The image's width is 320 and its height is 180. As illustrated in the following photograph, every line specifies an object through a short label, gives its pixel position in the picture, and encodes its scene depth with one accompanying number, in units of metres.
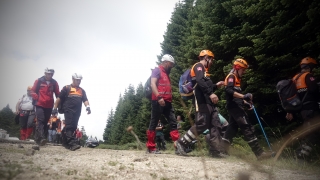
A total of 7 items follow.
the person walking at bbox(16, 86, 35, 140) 9.17
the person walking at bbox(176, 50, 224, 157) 4.95
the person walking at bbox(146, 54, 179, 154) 5.56
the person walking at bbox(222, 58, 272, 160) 4.98
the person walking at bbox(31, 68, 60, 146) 7.36
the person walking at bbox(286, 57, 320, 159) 4.65
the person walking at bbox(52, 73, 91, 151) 6.52
